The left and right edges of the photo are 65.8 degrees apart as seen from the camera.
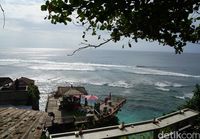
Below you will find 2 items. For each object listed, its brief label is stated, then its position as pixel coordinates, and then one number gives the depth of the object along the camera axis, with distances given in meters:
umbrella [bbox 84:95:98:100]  17.35
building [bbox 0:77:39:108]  12.51
